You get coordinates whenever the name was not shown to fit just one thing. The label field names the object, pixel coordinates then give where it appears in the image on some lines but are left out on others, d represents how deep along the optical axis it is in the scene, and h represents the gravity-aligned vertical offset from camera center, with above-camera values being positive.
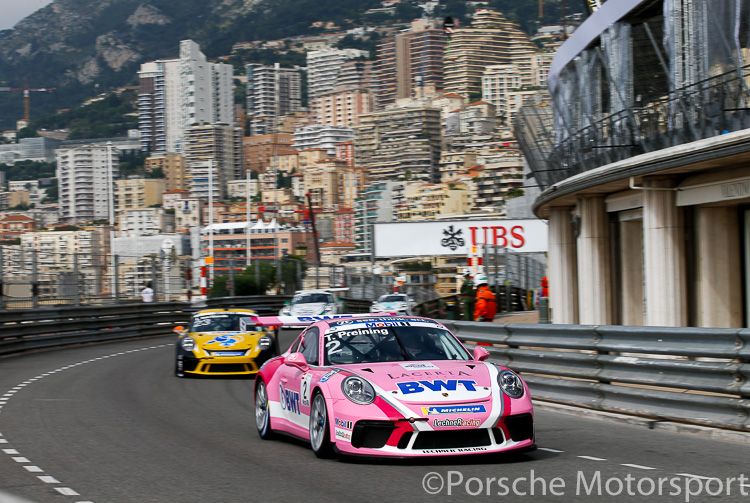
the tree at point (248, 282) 47.06 -0.51
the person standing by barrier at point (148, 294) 34.26 -0.68
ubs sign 52.59 +1.59
